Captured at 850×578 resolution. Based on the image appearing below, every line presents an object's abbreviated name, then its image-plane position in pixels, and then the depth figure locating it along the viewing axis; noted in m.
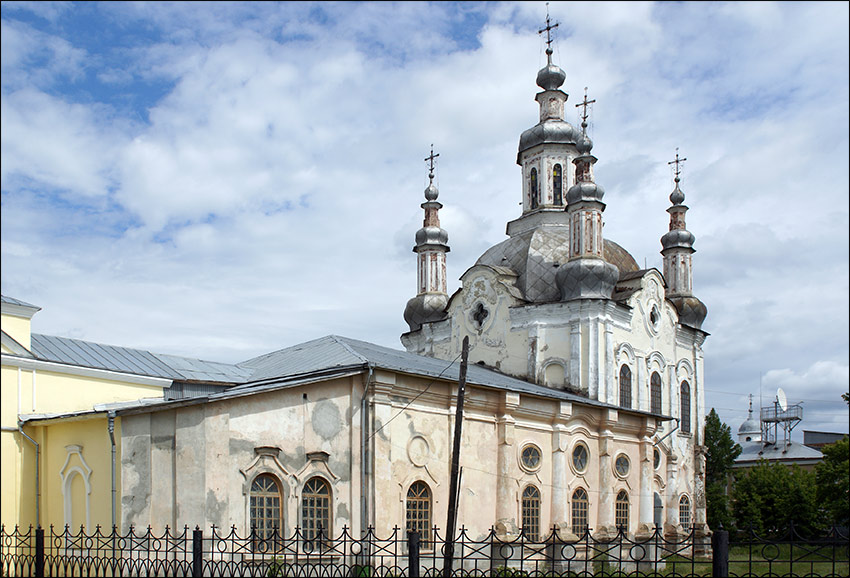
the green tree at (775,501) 37.34
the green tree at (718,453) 40.06
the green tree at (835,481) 29.86
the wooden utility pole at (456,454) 14.32
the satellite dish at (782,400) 59.03
